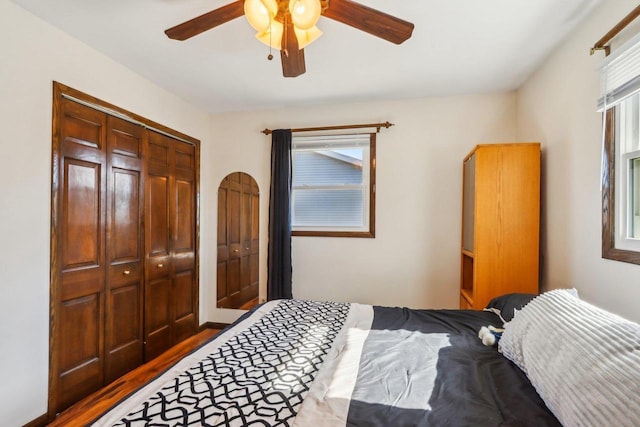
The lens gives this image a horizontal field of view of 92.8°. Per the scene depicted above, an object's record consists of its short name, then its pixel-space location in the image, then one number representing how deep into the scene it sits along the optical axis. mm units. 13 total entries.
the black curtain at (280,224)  3213
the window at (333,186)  3195
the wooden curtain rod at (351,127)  3068
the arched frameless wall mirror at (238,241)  3576
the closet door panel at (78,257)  1980
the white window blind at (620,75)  1356
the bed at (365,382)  926
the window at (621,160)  1437
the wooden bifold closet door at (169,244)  2759
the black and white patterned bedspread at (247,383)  953
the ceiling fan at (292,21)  1319
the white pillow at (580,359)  754
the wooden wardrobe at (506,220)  2240
